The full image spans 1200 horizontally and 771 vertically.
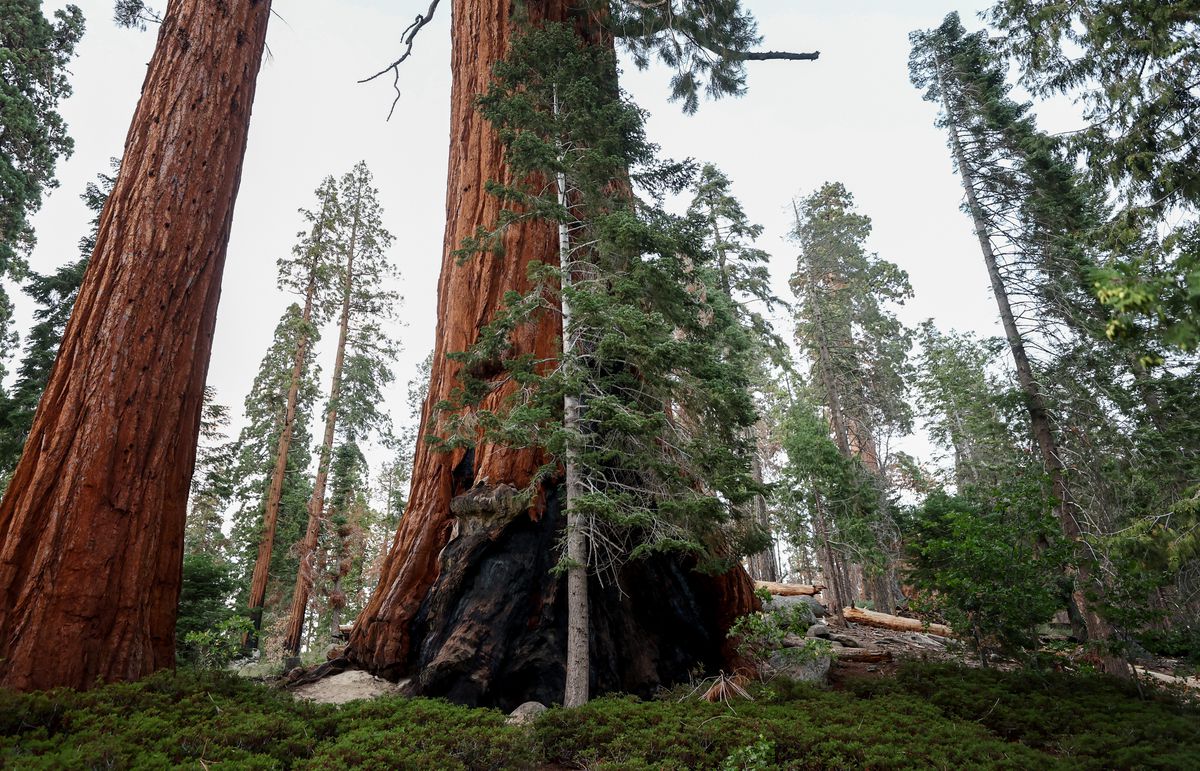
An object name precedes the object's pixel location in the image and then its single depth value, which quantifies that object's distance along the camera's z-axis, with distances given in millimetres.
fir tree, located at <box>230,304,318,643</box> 16578
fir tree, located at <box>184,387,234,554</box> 13938
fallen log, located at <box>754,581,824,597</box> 15414
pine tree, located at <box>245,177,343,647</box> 14461
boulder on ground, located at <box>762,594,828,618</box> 12708
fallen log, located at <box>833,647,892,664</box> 8742
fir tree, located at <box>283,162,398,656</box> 17958
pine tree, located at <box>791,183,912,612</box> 19156
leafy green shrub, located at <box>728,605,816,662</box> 6176
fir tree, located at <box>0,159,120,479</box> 11477
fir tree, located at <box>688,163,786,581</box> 19719
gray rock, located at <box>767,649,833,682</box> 6585
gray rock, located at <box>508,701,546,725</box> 5125
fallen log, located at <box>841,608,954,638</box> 13884
